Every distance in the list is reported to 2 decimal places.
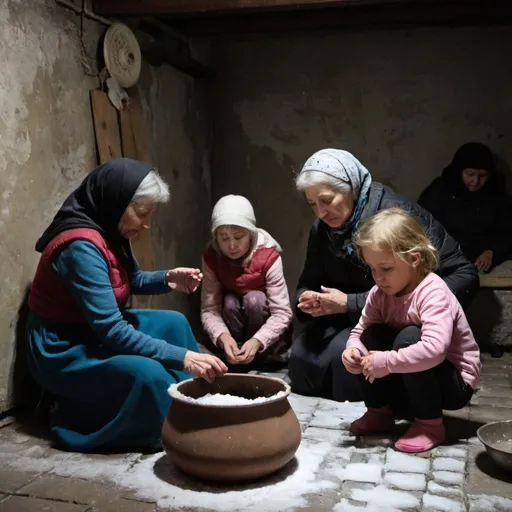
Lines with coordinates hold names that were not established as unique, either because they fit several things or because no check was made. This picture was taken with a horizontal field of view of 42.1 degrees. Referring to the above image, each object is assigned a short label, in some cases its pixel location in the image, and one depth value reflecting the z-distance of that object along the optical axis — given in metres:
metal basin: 2.51
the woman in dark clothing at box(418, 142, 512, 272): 4.59
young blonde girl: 2.52
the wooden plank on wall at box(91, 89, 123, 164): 3.67
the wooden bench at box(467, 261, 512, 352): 4.41
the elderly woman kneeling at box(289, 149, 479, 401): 3.08
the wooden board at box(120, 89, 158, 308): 3.98
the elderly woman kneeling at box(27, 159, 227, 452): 2.56
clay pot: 2.24
